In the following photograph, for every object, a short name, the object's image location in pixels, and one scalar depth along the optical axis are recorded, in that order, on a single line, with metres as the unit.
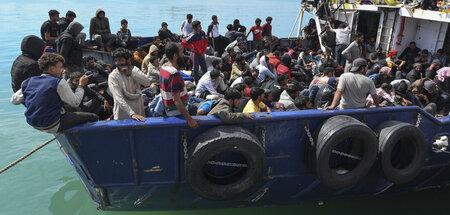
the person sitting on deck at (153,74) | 5.79
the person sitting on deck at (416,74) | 7.09
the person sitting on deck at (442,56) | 8.05
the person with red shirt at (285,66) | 7.06
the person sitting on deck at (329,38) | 8.93
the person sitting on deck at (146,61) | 6.68
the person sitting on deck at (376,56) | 8.32
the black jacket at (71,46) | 5.68
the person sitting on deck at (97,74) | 5.65
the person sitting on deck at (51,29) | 7.39
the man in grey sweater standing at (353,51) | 7.68
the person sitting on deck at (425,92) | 5.94
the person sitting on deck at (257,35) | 10.37
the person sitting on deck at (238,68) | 6.74
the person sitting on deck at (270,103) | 4.59
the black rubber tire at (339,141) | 3.41
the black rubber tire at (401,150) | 3.63
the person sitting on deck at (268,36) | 10.61
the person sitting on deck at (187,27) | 9.32
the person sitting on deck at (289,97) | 4.72
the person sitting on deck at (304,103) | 4.64
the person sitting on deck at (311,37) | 11.20
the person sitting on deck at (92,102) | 4.53
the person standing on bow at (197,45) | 6.52
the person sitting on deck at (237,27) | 11.05
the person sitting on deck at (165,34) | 9.61
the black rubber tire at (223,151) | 3.17
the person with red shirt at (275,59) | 7.18
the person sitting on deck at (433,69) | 6.81
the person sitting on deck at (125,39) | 9.04
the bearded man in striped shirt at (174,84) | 3.09
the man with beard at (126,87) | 3.37
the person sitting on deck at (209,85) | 5.23
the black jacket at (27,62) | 4.08
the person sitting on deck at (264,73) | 6.34
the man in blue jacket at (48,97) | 2.86
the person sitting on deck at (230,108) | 3.31
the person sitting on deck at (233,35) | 10.08
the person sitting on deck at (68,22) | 6.22
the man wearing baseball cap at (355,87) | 3.98
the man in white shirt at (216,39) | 9.27
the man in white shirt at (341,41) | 8.97
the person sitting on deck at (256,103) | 4.02
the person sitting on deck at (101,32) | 8.56
